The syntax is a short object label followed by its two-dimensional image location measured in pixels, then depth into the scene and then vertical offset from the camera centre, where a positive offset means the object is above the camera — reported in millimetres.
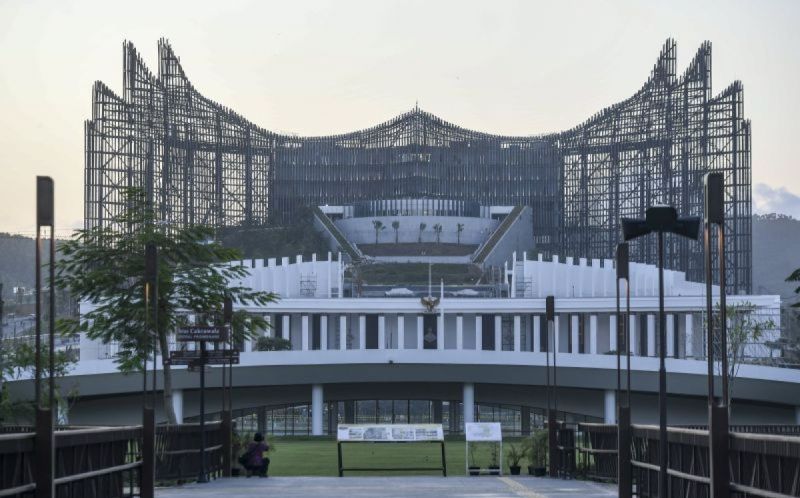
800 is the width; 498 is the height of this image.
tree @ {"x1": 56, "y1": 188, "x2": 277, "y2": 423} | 47188 +452
